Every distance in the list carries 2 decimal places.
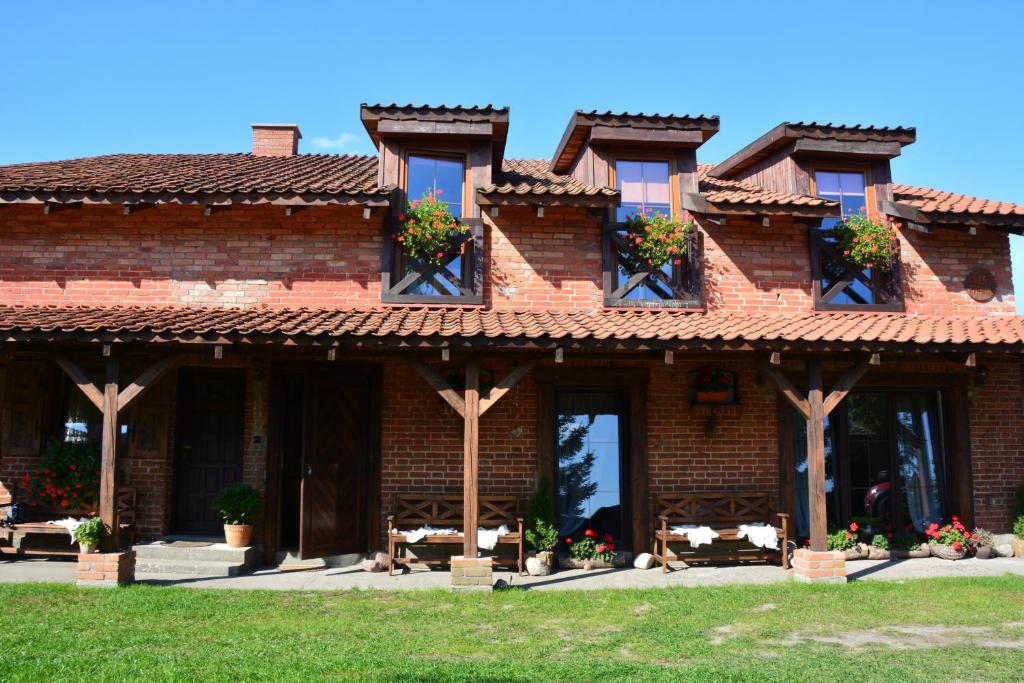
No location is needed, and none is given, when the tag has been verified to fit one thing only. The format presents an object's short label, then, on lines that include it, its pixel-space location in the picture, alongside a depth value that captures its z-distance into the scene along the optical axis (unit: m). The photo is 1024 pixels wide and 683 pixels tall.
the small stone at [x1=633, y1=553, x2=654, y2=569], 9.39
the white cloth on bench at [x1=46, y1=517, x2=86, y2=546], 8.88
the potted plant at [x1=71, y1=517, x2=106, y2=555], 7.92
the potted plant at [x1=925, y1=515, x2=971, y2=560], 9.81
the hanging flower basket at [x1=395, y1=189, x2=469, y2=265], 9.92
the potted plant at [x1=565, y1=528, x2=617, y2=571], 9.39
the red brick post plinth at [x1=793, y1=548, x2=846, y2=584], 8.49
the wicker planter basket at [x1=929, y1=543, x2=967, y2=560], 9.79
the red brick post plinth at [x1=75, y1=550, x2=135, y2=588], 7.88
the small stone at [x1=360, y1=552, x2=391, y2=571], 9.22
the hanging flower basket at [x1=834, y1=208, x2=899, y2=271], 10.62
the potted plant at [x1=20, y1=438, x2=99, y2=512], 9.26
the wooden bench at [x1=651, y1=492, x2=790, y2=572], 9.52
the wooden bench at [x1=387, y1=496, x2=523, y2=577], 9.28
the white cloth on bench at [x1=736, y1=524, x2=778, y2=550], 9.26
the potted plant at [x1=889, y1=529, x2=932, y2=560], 10.00
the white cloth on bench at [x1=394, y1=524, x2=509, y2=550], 8.73
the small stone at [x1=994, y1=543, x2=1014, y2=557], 10.09
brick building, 9.62
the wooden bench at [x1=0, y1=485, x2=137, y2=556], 8.98
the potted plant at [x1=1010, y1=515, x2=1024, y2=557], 10.09
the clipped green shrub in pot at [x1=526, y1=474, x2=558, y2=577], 9.23
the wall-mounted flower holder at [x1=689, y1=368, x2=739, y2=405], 9.93
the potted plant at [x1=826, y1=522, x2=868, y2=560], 9.70
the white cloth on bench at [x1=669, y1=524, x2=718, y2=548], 9.08
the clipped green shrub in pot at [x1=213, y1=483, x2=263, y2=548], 9.14
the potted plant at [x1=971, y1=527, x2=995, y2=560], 9.94
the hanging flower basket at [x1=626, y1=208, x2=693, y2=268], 10.31
